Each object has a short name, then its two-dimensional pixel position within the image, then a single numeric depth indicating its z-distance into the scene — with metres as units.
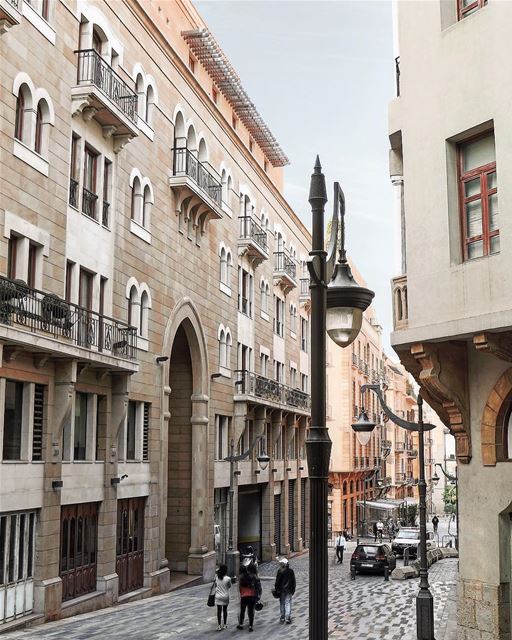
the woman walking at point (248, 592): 18.53
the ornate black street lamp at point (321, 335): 6.40
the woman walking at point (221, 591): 18.48
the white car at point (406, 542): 39.72
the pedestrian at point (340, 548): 39.50
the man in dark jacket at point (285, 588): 19.53
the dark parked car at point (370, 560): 31.52
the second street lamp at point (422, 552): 16.51
